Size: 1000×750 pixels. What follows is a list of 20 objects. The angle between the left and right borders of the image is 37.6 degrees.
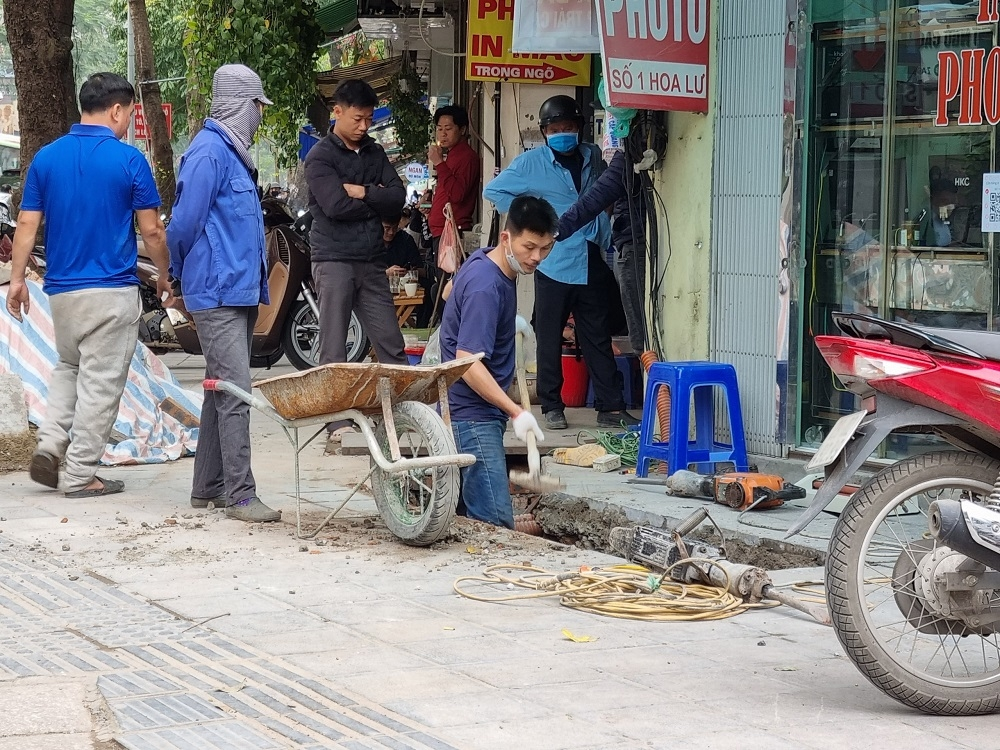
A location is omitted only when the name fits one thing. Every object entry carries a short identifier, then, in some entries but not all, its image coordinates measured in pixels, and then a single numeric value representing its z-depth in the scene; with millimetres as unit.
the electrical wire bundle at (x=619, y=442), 8586
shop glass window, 7207
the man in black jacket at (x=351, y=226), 8703
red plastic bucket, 10586
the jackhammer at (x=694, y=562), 5410
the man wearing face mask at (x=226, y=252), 7023
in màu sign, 11055
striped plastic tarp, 9016
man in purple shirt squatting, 6367
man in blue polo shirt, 7465
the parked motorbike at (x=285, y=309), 12898
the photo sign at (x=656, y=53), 7777
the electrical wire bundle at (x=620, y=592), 5289
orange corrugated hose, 8289
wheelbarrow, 6141
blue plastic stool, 7836
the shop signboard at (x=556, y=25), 9086
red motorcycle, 4098
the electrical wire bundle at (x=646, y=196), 8672
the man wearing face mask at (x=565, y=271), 9797
